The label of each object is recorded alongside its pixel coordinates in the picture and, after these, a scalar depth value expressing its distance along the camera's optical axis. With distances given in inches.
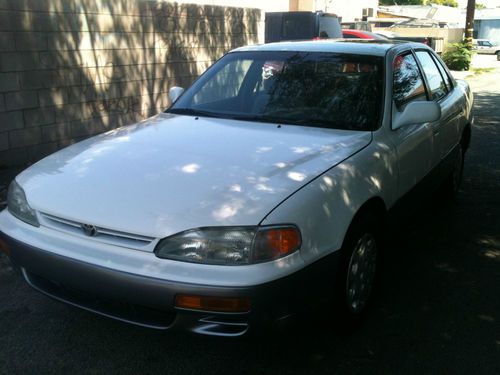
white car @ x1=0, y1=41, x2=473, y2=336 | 98.1
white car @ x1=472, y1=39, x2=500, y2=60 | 1593.3
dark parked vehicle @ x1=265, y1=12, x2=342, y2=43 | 540.7
